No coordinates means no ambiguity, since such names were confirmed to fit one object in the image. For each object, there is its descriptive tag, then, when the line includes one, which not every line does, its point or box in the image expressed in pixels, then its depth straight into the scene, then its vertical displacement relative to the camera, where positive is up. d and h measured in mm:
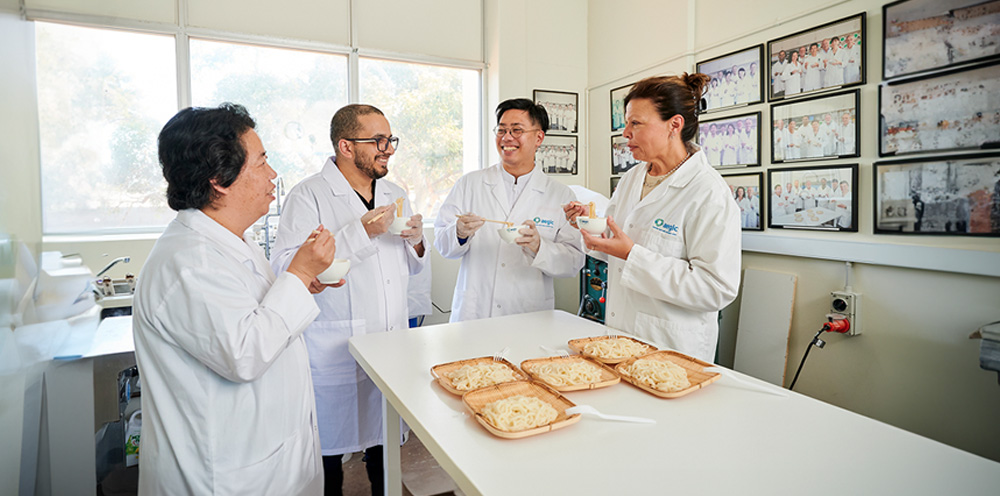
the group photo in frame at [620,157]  4309 +631
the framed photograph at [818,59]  2637 +939
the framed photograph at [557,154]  4609 +698
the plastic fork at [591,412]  1142 -410
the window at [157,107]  3250 +913
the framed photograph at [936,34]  2162 +872
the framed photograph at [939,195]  2174 +145
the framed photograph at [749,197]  3172 +204
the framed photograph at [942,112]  2160 +520
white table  904 -444
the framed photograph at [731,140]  3199 +588
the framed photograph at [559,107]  4590 +1128
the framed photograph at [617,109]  4340 +1050
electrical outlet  2631 -411
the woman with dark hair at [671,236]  1782 -24
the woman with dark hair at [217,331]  1210 -234
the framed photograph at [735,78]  3158 +972
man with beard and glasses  2150 -176
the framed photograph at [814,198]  2688 +173
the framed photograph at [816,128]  2668 +558
